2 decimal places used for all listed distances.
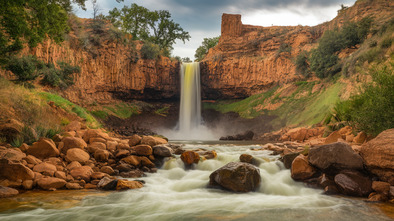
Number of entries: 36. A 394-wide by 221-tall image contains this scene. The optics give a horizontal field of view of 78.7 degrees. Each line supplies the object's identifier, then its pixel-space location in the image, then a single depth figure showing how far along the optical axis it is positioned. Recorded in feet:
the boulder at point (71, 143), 27.75
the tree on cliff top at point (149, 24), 129.80
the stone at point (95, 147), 29.04
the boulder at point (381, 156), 19.70
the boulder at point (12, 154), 22.36
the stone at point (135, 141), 33.10
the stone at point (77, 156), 25.93
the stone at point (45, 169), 22.36
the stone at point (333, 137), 35.60
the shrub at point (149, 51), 111.45
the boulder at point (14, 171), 20.54
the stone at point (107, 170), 25.74
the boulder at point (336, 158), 21.83
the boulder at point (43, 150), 25.32
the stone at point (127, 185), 22.35
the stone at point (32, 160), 23.09
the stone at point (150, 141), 32.91
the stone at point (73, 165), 24.26
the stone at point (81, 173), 23.25
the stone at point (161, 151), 31.42
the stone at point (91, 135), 32.63
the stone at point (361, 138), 29.84
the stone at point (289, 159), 27.30
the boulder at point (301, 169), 23.84
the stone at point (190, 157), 30.32
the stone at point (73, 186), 21.72
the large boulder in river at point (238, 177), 22.43
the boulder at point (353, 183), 20.10
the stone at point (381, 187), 18.97
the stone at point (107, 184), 22.20
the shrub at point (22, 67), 48.32
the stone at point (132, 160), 28.68
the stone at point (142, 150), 30.48
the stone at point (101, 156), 27.84
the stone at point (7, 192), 18.69
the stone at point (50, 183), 20.93
